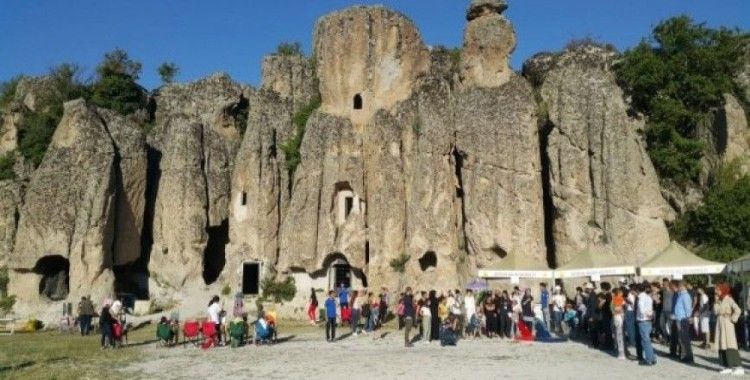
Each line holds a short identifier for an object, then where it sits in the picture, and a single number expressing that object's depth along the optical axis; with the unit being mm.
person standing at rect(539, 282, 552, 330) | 23073
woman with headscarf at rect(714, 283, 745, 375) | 14297
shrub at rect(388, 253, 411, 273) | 34688
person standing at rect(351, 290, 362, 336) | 25734
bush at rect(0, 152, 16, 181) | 42094
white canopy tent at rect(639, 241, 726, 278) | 23234
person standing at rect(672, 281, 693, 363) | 15625
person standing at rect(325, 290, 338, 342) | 23172
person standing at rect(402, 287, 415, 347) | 21406
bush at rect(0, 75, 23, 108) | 48719
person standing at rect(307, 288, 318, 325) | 31366
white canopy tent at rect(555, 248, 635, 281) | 24938
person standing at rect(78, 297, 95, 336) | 27594
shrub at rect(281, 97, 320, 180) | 39812
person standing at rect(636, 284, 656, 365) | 15625
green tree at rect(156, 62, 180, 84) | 53406
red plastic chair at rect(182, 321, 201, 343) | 22734
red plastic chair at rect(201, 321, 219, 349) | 22186
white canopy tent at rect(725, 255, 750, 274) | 19247
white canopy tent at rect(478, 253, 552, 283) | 26906
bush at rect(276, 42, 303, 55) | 52619
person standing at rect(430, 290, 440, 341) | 22562
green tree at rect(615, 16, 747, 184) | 35688
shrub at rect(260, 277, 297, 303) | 36469
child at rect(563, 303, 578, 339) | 22438
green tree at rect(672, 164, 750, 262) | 32062
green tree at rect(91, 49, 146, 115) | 44281
